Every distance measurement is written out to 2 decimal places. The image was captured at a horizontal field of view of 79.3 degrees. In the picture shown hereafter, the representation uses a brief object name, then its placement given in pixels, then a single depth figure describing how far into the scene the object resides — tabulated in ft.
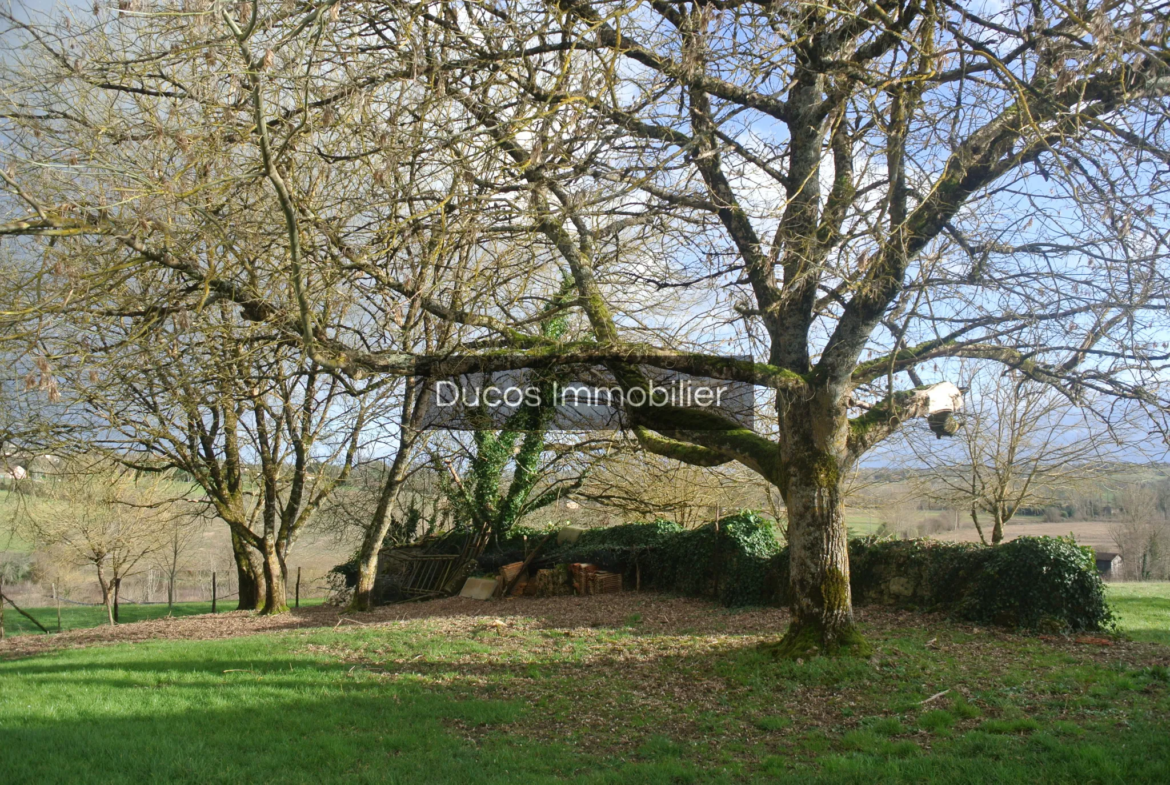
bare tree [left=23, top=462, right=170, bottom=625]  69.77
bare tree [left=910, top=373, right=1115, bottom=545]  54.49
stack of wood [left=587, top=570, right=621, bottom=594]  45.55
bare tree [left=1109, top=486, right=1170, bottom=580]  83.35
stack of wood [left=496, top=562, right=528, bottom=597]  47.91
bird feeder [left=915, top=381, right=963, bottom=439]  25.00
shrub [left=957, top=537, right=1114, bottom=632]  27.78
